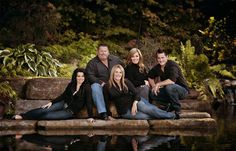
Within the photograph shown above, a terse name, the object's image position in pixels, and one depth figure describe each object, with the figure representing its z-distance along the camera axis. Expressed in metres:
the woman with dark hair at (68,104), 9.41
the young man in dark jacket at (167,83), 9.77
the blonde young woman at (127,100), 9.44
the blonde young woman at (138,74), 9.95
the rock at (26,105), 11.11
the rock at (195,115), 9.96
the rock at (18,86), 11.66
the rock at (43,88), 11.43
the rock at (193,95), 13.51
